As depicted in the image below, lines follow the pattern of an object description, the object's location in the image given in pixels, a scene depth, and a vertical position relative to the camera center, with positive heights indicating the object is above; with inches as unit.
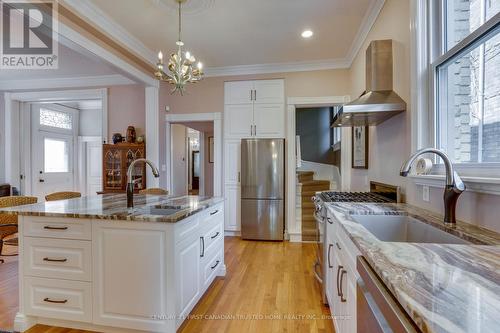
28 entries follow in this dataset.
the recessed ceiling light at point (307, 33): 122.5 +67.9
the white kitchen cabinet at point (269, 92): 163.0 +50.5
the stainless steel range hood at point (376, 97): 77.2 +23.3
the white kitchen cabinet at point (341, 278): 48.1 -26.3
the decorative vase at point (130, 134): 171.3 +23.2
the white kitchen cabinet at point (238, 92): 166.6 +51.6
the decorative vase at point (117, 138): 171.9 +20.5
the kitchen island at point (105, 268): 65.3 -28.1
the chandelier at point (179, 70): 102.2 +41.1
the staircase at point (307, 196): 162.6 -24.3
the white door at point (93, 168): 247.0 -0.8
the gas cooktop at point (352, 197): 82.0 -11.0
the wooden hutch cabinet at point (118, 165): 171.3 +1.5
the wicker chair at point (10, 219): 103.7 -23.6
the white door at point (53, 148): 203.5 +17.6
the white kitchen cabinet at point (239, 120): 165.6 +31.7
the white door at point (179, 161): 209.6 +5.8
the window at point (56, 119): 211.7 +44.6
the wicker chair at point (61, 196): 111.1 -13.4
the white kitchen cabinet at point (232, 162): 167.2 +3.3
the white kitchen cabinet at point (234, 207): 167.8 -27.7
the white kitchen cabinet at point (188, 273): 67.5 -31.8
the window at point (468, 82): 47.9 +19.2
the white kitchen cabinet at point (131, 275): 65.2 -29.4
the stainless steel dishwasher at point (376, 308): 23.9 -16.1
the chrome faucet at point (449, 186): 48.7 -4.0
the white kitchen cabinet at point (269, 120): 161.9 +31.0
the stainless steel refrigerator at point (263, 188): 156.4 -13.8
